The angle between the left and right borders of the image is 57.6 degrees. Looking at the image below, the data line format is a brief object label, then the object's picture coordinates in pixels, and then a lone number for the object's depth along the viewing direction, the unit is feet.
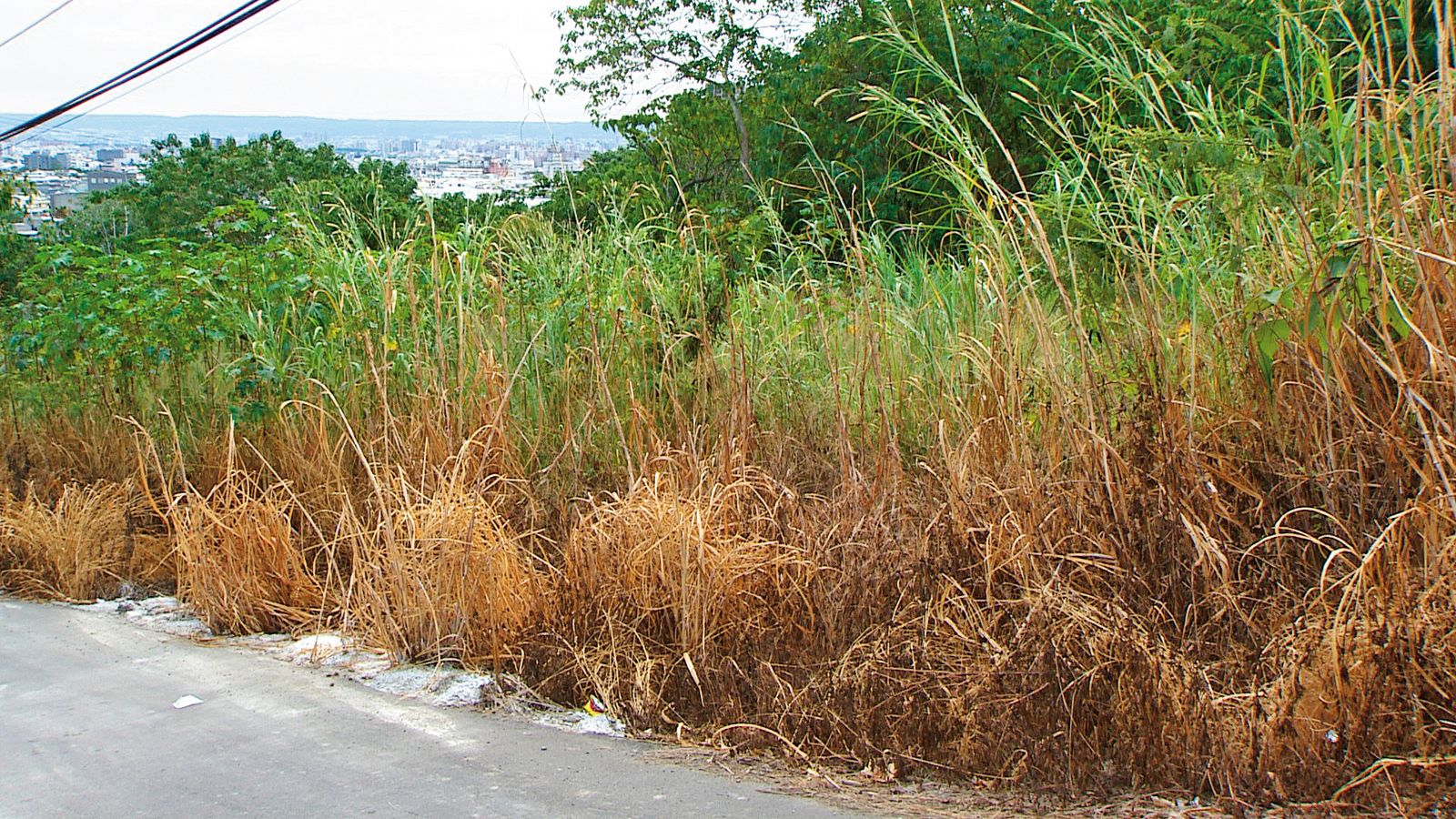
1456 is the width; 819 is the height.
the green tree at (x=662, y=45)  66.13
